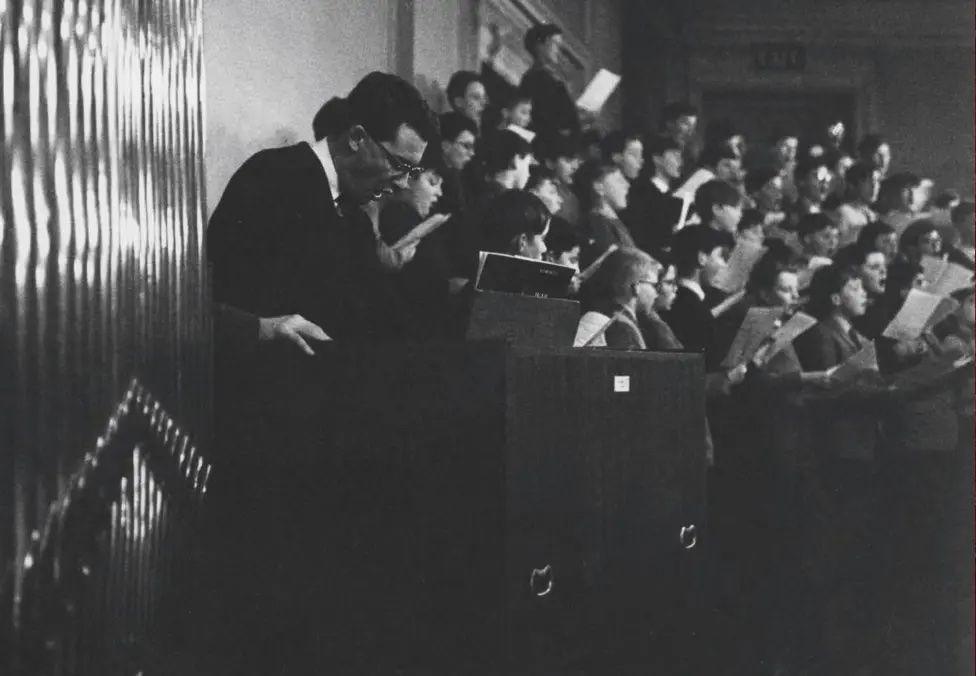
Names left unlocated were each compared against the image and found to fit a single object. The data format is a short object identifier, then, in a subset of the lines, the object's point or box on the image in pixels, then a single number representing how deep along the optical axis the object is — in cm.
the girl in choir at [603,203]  473
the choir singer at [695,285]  455
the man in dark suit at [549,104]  537
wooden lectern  193
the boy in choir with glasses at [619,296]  385
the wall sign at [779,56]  1064
